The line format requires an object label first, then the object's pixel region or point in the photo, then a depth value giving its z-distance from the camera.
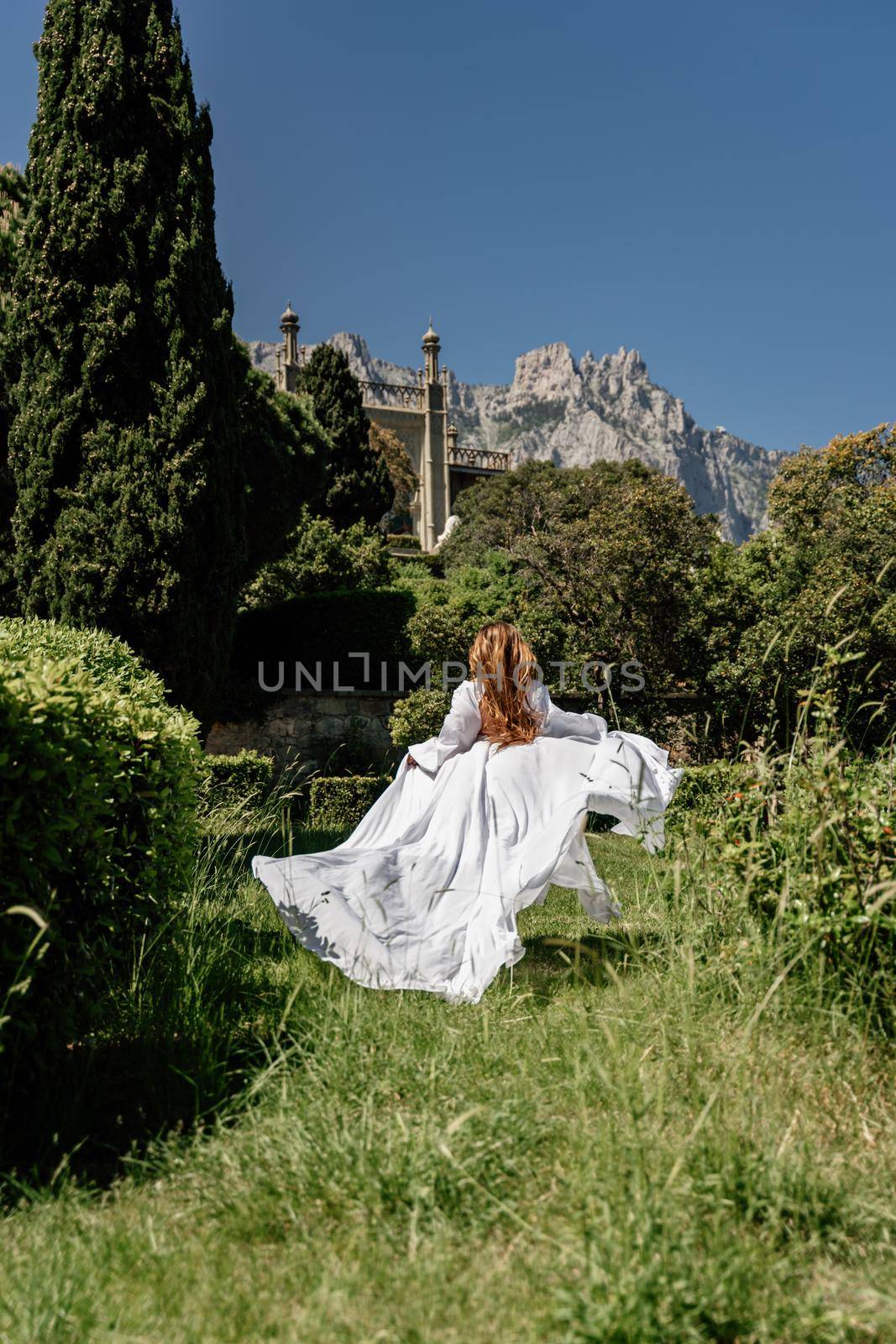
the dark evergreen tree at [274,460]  12.20
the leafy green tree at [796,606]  12.11
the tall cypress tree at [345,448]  24.62
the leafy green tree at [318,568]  18.28
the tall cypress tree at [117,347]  9.08
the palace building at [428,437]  43.59
